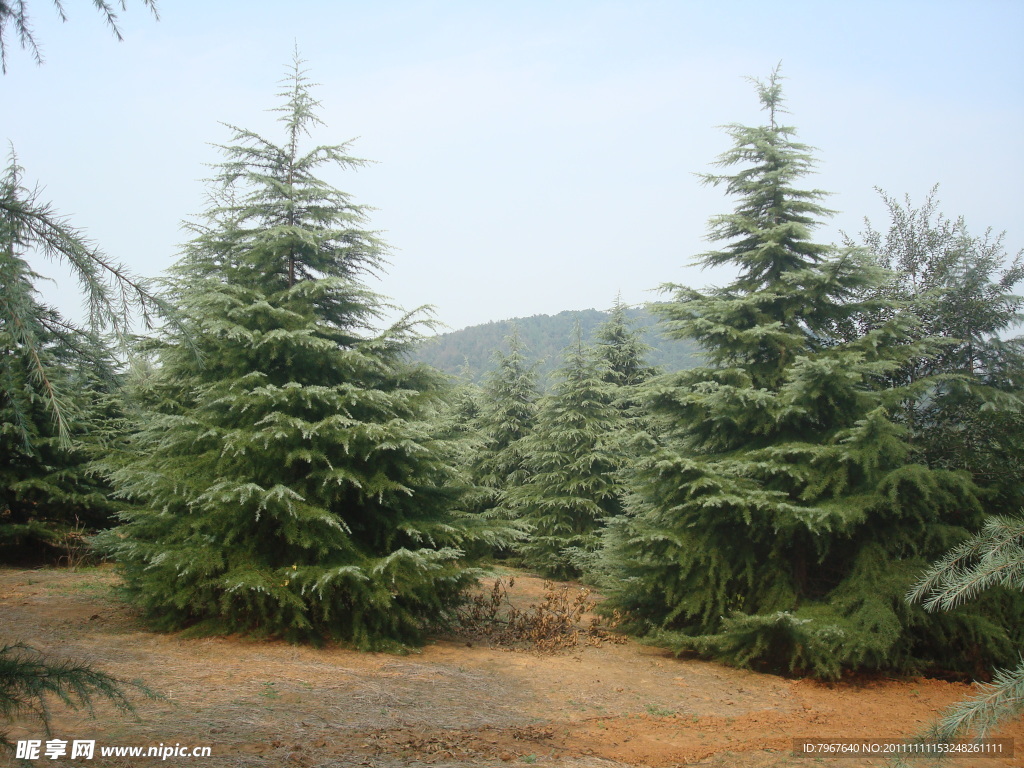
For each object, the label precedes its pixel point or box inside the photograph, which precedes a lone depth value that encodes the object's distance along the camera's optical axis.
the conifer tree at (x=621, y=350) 18.67
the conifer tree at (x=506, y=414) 19.56
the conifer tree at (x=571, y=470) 15.84
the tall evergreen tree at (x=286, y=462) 7.52
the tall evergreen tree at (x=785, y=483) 7.41
